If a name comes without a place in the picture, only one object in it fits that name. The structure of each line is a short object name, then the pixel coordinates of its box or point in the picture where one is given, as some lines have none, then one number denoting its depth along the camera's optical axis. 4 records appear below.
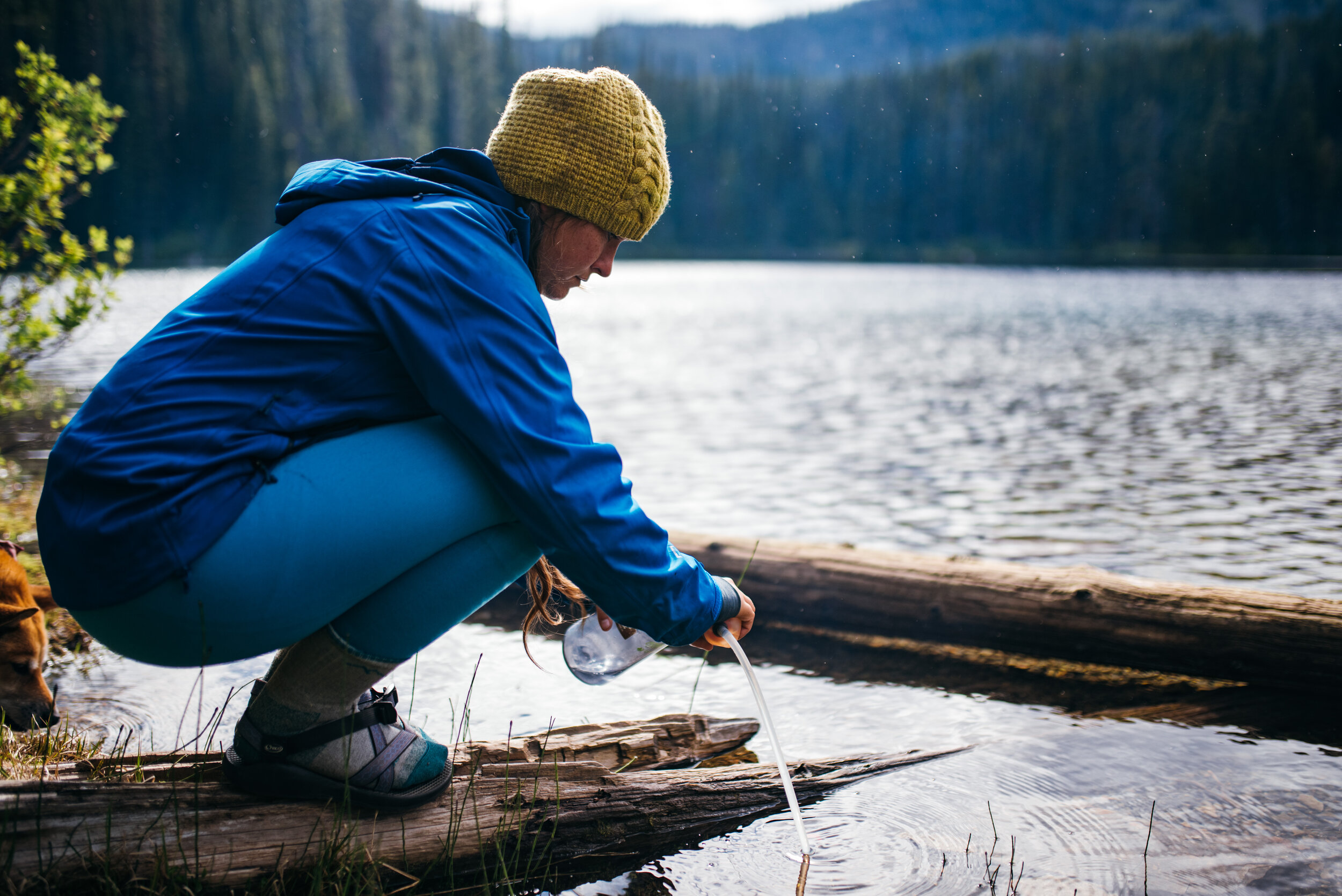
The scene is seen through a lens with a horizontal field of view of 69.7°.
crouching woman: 1.63
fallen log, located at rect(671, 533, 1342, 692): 3.73
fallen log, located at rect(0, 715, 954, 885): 1.87
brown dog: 3.05
